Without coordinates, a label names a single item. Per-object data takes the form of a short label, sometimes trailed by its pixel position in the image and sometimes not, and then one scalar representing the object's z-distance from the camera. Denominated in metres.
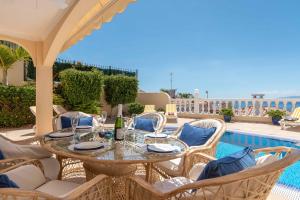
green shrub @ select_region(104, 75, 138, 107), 11.21
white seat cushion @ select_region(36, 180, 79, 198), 1.85
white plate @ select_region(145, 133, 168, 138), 2.68
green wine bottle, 2.46
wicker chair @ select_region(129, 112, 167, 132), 3.81
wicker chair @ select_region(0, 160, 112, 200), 1.23
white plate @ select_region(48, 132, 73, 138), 2.66
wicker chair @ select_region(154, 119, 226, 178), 2.50
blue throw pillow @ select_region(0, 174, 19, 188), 1.25
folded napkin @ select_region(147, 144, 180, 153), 2.08
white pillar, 5.60
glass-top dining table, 1.91
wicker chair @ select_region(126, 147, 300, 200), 1.29
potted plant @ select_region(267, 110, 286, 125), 8.50
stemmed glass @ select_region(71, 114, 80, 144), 2.46
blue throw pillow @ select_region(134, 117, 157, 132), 3.87
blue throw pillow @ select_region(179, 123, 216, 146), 3.00
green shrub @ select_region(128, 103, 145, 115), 11.20
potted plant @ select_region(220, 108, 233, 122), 9.62
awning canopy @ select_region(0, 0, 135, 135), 3.50
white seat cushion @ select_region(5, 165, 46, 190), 1.87
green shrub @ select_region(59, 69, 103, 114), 9.00
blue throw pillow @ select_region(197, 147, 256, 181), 1.46
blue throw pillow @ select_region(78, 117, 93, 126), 3.94
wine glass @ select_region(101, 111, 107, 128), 2.89
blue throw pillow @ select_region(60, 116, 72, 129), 3.89
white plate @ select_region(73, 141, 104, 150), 2.09
